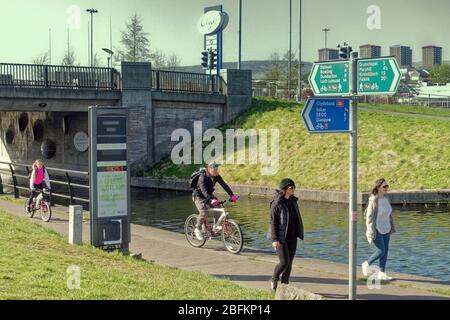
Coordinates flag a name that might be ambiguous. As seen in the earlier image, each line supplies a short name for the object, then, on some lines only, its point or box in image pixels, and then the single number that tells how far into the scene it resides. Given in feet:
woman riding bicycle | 59.06
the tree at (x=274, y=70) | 233.96
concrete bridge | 100.42
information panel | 40.60
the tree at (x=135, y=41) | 219.20
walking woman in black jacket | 31.45
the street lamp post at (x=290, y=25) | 177.04
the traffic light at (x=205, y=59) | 130.11
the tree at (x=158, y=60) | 246.27
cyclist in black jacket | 44.23
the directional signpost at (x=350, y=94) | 22.77
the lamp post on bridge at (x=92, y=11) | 236.22
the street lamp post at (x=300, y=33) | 161.79
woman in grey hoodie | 36.40
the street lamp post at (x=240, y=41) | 145.18
